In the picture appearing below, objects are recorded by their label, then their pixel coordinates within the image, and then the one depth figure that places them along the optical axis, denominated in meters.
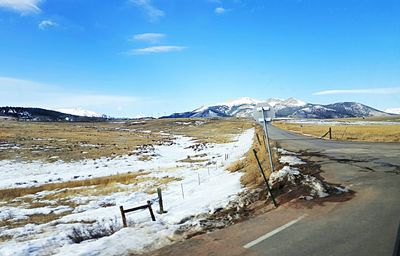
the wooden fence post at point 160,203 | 13.70
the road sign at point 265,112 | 13.80
